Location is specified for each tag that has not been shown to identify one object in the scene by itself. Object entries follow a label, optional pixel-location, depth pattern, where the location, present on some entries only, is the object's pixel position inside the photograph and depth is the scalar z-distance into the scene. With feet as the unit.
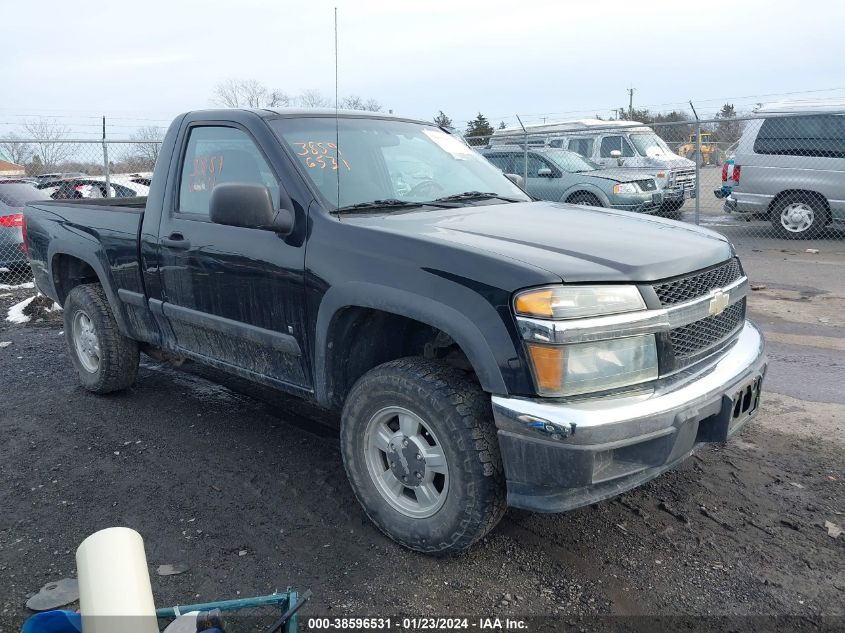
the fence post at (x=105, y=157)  35.93
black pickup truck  8.48
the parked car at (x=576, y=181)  41.65
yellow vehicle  59.41
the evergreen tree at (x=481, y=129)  95.06
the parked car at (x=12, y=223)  29.96
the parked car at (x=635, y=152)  47.44
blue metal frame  7.18
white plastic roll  6.01
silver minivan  37.01
